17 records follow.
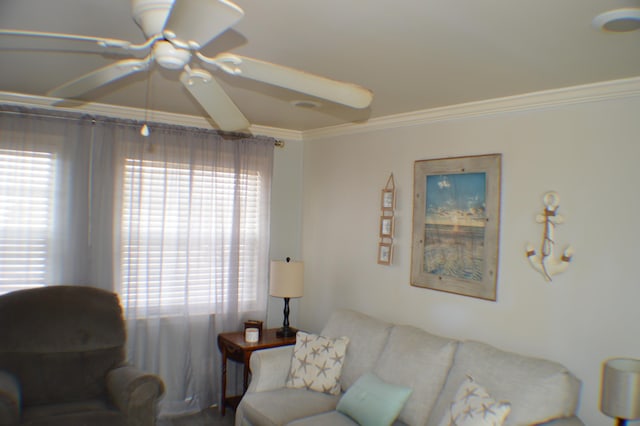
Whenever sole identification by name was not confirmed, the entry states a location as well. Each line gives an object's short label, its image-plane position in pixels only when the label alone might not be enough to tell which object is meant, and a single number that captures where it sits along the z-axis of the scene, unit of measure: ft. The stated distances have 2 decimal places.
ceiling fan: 4.15
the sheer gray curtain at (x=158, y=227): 11.40
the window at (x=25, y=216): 11.00
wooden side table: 12.27
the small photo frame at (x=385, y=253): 12.21
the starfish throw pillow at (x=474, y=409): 7.34
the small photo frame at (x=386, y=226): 12.24
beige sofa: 7.70
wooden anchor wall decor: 8.89
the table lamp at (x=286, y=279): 13.17
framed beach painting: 9.97
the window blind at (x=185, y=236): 12.43
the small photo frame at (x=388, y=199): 12.22
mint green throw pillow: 8.93
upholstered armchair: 9.53
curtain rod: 11.12
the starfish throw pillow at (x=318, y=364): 10.74
